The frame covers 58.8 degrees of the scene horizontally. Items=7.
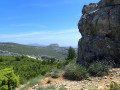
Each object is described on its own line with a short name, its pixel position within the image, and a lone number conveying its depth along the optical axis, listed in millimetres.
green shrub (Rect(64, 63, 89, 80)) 6879
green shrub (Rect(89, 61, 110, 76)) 6742
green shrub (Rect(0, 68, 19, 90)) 5772
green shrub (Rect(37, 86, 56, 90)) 5515
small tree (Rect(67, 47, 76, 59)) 32178
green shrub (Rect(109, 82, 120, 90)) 4091
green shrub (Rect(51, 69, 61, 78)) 7826
